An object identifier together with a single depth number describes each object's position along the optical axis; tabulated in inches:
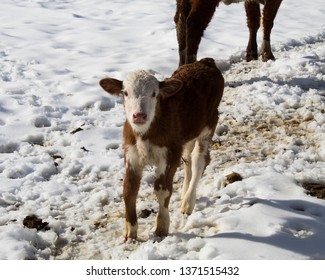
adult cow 287.3
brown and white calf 142.9
